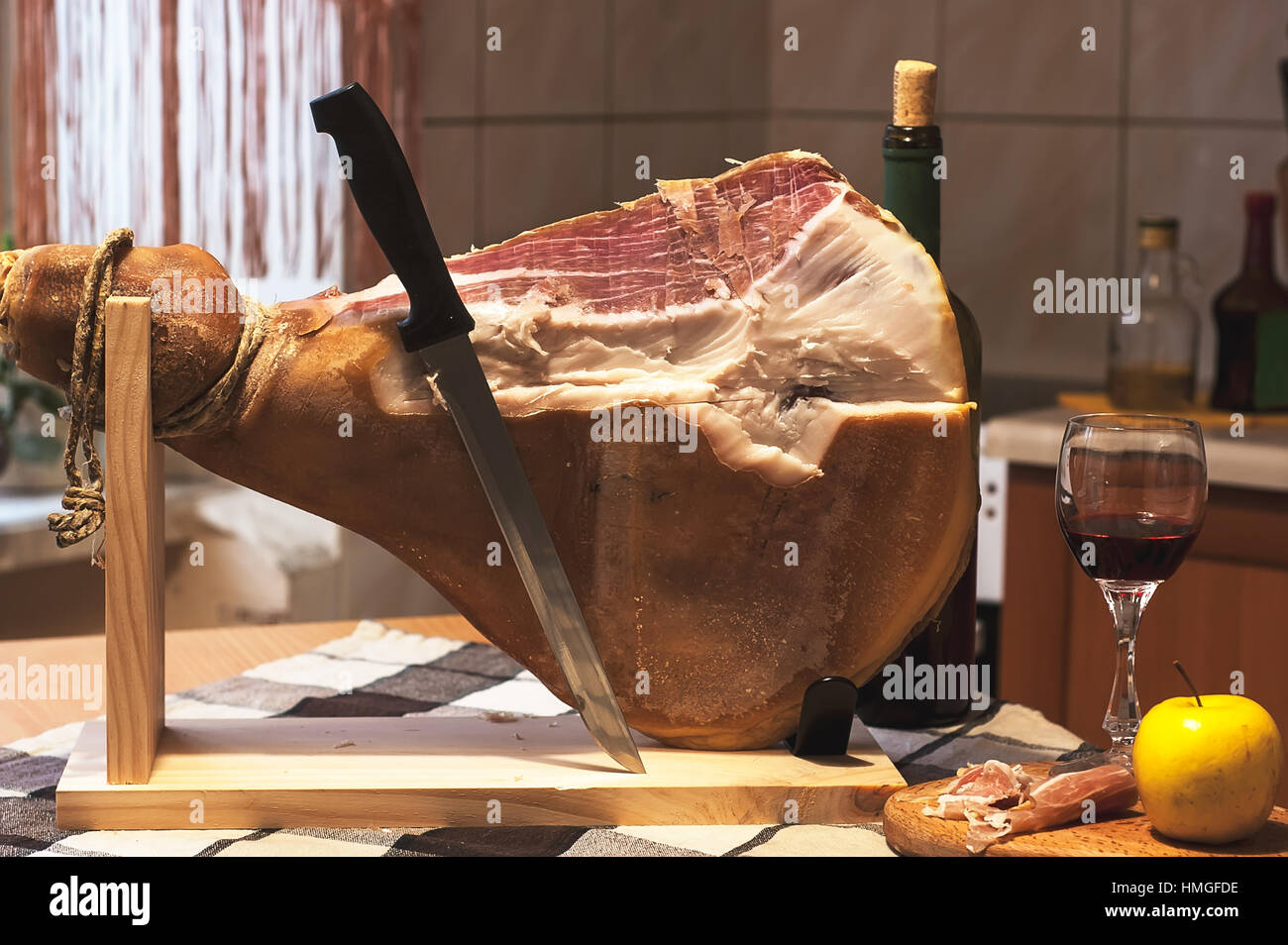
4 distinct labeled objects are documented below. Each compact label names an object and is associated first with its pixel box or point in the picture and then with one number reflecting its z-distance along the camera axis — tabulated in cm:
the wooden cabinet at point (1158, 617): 184
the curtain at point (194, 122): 236
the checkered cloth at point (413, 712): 85
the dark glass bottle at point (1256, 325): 198
